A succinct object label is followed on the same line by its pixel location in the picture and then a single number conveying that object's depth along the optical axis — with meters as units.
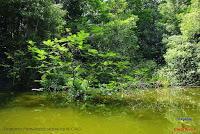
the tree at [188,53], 18.78
